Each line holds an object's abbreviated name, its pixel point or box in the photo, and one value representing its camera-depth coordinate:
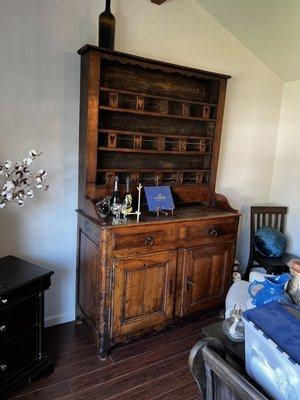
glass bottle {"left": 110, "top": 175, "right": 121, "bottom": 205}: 2.12
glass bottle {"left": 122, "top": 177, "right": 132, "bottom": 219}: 2.11
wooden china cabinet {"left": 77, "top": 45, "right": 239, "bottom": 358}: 2.04
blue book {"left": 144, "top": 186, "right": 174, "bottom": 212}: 2.29
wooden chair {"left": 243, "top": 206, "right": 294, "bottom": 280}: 2.75
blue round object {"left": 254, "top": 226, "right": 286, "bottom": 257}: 2.86
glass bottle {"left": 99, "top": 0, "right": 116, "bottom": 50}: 2.04
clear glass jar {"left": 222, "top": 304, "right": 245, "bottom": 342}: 1.15
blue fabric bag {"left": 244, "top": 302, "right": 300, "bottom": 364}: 0.75
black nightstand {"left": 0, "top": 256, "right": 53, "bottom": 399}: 1.67
